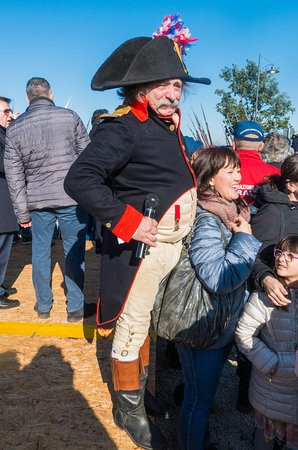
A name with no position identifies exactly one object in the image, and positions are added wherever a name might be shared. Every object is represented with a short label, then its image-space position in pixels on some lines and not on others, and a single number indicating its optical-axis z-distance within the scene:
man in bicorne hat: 2.10
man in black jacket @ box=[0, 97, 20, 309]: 4.31
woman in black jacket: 2.59
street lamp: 25.62
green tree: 27.81
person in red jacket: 3.22
